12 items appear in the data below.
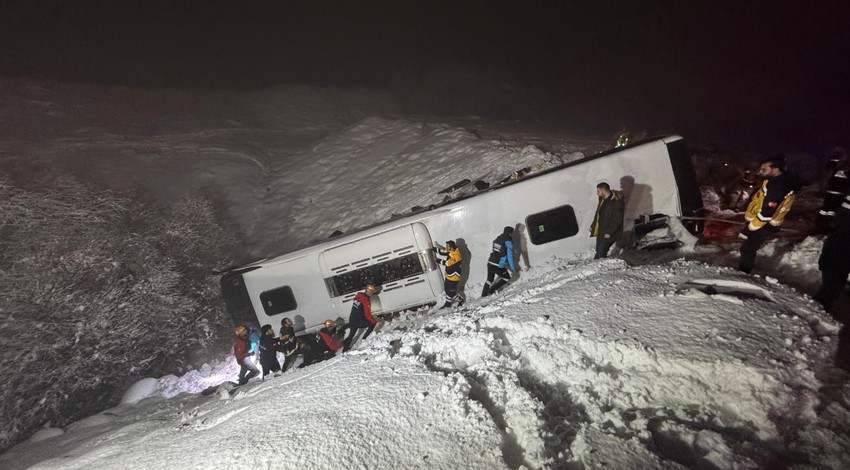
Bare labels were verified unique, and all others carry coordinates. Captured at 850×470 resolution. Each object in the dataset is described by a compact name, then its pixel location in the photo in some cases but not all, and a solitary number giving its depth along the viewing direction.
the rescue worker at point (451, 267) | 6.89
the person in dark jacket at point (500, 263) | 6.70
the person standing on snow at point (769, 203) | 4.41
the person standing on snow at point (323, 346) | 7.42
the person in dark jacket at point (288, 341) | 7.58
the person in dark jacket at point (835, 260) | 3.75
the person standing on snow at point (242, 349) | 7.97
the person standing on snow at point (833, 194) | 6.36
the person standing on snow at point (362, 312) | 7.19
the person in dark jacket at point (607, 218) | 5.90
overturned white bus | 6.38
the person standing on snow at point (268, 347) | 7.61
